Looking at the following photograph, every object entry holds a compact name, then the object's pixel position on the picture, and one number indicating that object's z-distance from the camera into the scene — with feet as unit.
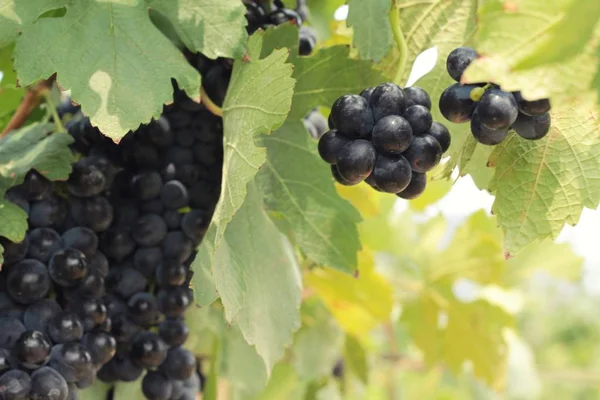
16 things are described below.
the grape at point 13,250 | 2.44
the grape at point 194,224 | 2.59
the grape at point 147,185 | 2.58
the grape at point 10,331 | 2.39
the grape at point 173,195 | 2.59
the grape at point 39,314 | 2.43
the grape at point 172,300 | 2.56
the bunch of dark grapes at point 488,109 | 2.20
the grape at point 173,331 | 2.58
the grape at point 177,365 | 2.58
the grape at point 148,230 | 2.57
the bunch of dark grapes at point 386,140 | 2.27
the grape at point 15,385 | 2.35
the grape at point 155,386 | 2.58
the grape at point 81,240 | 2.49
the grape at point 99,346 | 2.45
